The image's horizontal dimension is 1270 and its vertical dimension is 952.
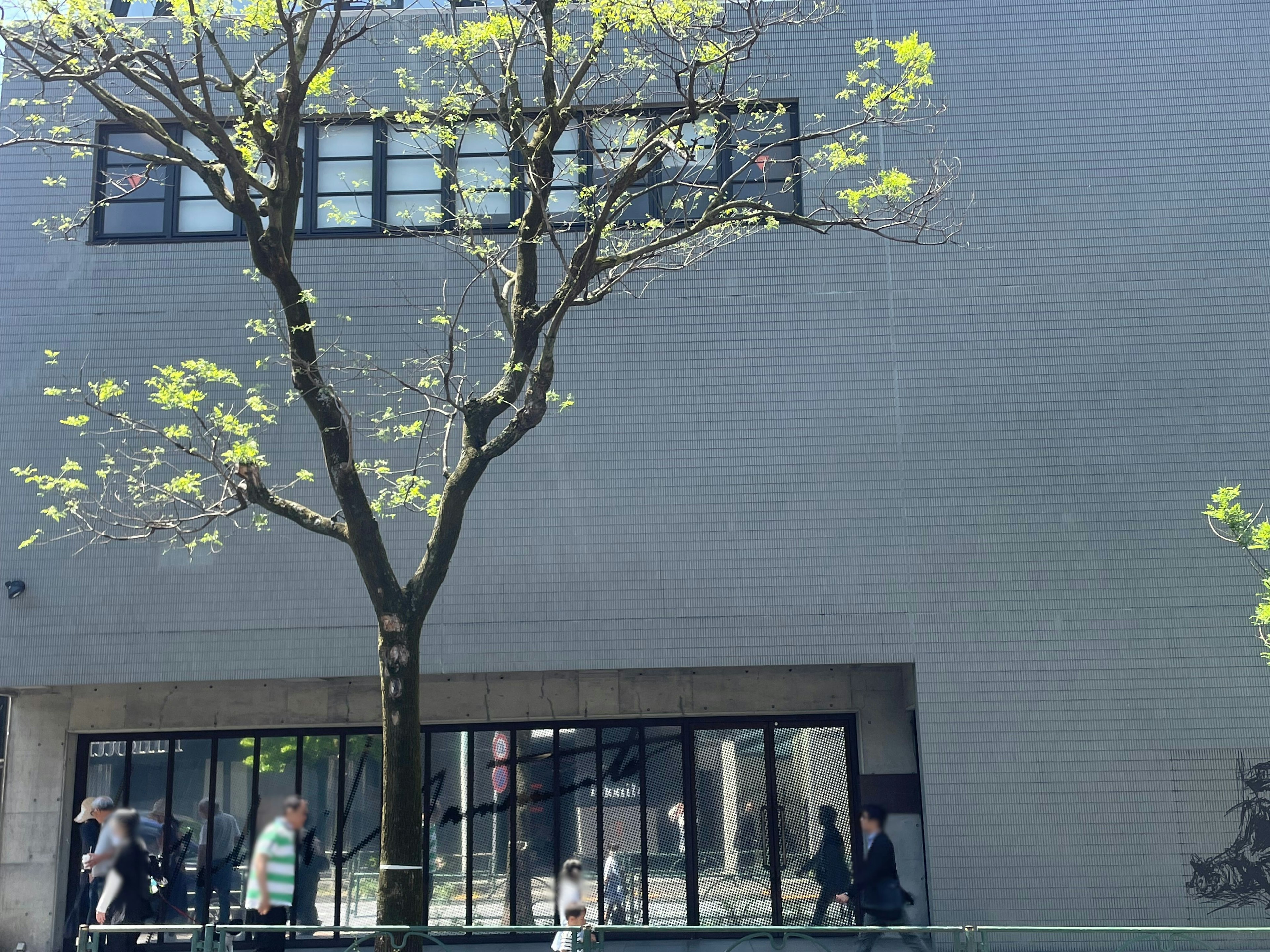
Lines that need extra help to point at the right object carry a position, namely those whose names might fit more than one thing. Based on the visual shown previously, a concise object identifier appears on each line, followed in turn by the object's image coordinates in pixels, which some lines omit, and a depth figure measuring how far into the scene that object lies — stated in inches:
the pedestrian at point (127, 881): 366.3
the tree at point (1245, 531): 417.7
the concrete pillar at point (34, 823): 532.4
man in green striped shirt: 366.0
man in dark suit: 405.7
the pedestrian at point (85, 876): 488.7
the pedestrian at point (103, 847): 392.5
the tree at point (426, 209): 346.9
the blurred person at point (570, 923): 330.0
